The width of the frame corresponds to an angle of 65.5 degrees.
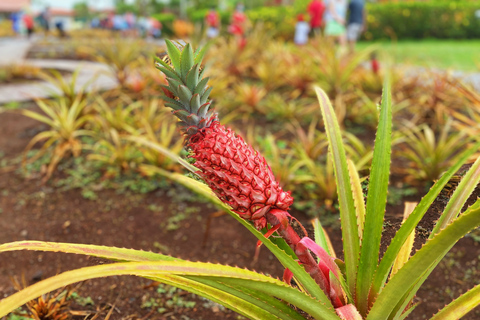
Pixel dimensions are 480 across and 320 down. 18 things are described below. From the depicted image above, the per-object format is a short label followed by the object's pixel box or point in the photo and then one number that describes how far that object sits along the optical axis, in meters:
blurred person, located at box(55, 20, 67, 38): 18.14
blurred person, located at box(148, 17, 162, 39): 21.25
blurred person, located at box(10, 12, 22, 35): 26.72
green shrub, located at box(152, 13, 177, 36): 28.62
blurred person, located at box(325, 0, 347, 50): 7.90
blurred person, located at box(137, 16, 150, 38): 22.41
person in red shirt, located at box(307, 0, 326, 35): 8.04
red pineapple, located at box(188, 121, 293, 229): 0.93
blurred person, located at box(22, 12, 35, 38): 19.73
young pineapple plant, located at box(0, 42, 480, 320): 0.84
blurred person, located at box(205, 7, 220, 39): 9.59
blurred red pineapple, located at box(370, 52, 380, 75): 5.11
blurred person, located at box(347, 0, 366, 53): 8.73
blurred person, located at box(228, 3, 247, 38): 7.98
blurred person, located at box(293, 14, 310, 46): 9.58
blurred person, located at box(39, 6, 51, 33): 24.39
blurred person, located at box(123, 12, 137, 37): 28.36
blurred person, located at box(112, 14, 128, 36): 32.56
